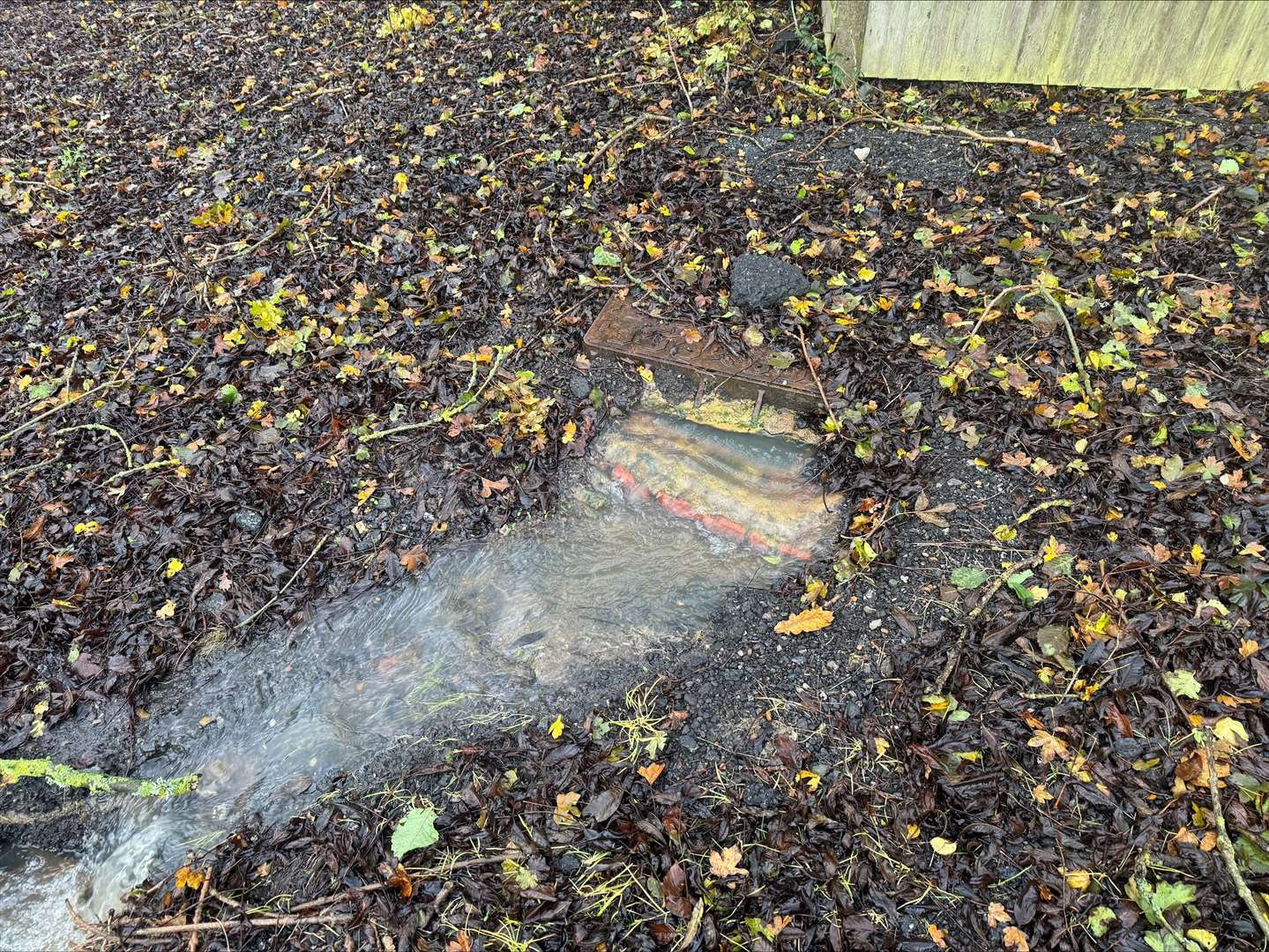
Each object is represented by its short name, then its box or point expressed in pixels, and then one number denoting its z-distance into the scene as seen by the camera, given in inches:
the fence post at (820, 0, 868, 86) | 174.9
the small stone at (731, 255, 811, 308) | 133.2
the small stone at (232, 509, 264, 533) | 118.6
